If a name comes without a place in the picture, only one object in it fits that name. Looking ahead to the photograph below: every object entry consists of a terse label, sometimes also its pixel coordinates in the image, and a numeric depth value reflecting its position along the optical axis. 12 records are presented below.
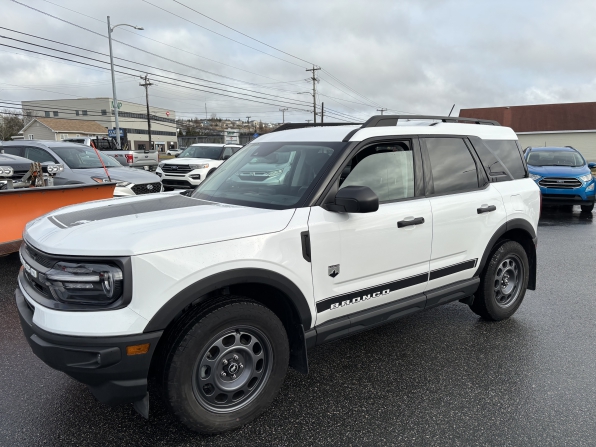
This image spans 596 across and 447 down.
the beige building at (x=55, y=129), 79.11
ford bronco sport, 2.27
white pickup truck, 20.33
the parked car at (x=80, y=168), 9.02
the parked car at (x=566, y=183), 11.10
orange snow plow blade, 5.65
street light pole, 26.59
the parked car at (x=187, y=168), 14.15
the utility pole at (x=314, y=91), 57.22
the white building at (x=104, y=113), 100.25
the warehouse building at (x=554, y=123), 45.31
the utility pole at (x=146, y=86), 61.66
